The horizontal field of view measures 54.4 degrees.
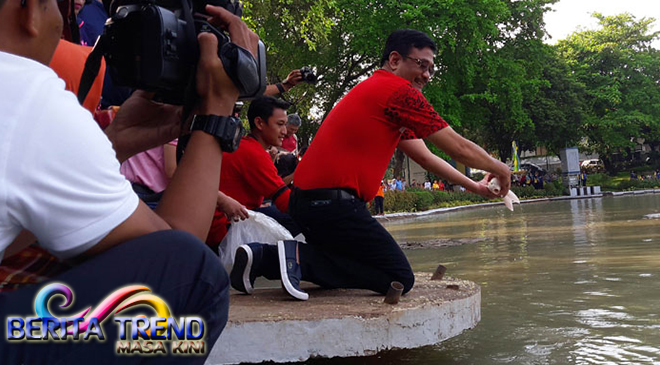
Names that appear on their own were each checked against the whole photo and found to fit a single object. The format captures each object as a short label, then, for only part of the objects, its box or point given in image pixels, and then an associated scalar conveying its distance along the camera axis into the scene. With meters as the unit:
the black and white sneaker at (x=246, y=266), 4.07
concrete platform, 3.11
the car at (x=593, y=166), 60.91
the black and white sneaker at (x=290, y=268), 3.76
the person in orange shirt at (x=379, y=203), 20.91
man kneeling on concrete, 3.97
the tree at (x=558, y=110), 41.53
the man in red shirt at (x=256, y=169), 4.93
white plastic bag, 4.71
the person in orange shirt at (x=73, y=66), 2.47
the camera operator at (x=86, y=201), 1.31
